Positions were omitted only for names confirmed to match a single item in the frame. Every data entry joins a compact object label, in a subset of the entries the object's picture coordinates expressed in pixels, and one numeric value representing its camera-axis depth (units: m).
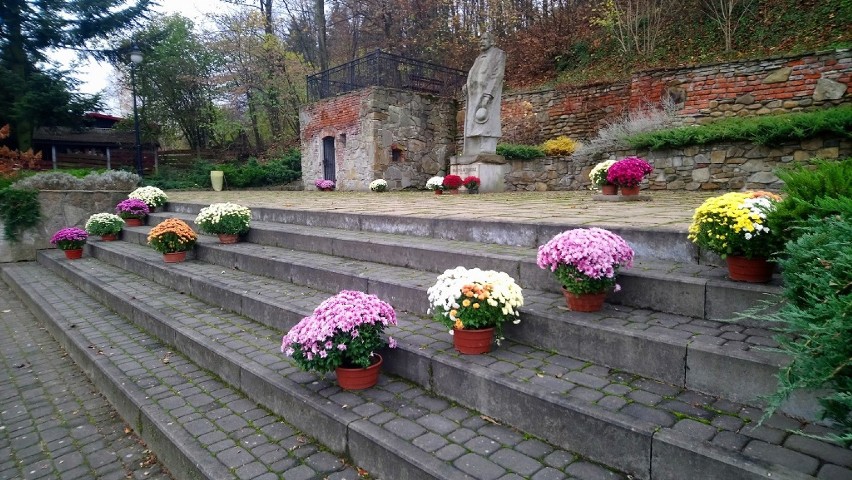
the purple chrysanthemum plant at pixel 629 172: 7.16
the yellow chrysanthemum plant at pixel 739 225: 2.81
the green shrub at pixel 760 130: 7.90
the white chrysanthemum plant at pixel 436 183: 11.81
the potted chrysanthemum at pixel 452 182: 11.41
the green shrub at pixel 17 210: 10.18
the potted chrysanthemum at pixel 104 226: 9.81
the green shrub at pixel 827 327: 1.44
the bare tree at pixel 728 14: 13.74
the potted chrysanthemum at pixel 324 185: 17.45
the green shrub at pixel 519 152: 12.60
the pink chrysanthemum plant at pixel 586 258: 3.03
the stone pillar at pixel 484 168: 11.92
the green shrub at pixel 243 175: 20.47
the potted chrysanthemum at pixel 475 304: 3.01
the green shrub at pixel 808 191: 2.42
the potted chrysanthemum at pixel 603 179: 7.53
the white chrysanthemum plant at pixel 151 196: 11.34
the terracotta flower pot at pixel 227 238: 7.24
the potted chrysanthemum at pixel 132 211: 10.46
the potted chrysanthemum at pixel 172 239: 6.76
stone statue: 11.85
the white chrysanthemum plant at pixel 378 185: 15.07
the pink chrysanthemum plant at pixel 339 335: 3.00
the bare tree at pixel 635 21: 15.53
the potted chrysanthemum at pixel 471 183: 11.48
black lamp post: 16.16
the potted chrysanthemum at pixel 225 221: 7.16
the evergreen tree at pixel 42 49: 20.42
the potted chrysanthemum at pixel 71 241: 9.21
